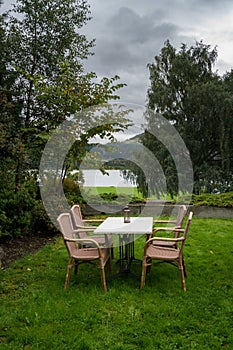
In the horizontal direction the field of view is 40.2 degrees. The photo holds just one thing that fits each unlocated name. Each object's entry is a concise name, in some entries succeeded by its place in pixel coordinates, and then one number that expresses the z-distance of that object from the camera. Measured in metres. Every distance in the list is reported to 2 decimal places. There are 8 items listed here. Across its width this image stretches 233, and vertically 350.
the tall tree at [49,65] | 6.52
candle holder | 4.20
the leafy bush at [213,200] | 8.07
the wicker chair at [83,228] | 4.03
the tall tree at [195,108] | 12.19
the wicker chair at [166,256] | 3.49
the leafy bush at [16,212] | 5.37
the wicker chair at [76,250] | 3.46
